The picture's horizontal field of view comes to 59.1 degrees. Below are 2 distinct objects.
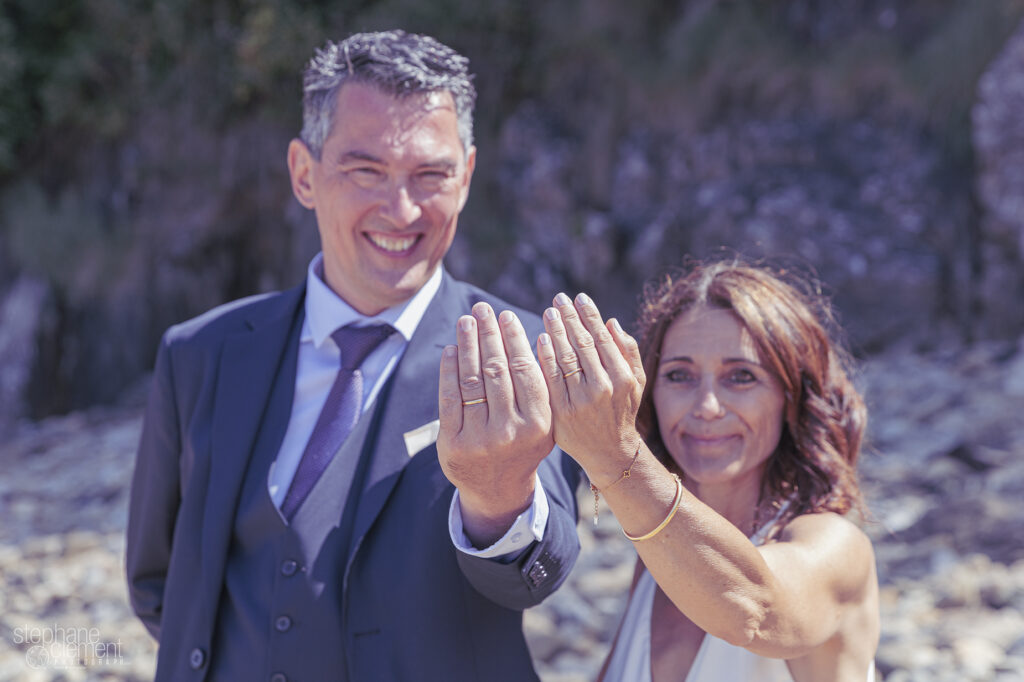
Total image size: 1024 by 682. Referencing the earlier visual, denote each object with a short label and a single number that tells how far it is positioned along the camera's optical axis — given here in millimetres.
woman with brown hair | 1310
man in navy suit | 1640
